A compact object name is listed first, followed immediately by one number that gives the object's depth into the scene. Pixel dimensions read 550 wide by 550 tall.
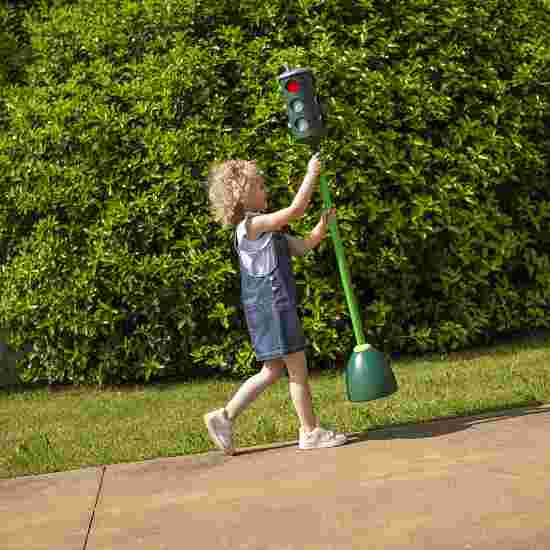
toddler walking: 4.66
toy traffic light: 4.68
